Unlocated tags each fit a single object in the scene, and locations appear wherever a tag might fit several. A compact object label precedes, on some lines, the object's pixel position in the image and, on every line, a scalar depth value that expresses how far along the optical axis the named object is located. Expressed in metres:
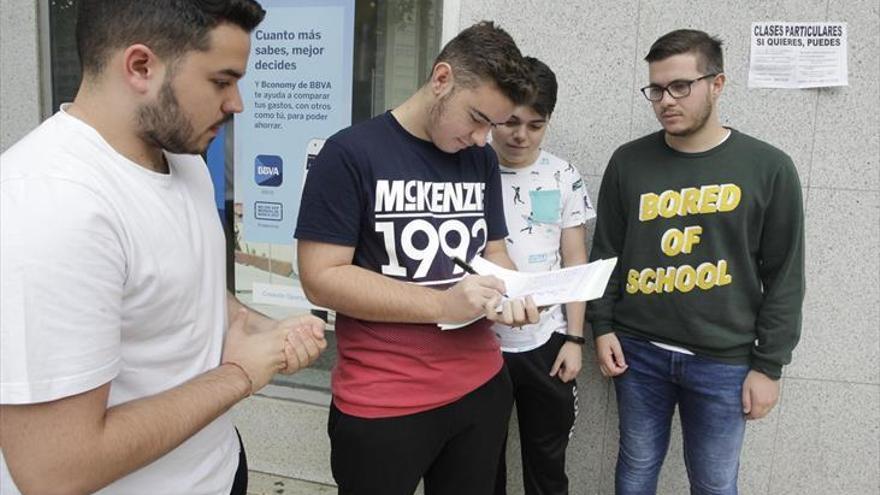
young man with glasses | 2.24
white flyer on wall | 2.67
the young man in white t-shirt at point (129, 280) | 0.93
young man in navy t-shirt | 1.76
